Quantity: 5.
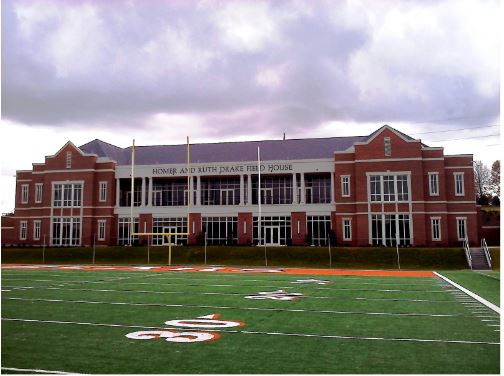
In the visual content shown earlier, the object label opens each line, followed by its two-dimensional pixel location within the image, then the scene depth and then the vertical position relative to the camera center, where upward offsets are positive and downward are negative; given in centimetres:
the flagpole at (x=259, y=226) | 4441 +101
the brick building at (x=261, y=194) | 4269 +415
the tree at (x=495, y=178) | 7894 +920
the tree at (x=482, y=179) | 8300 +948
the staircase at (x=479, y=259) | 3416 -180
